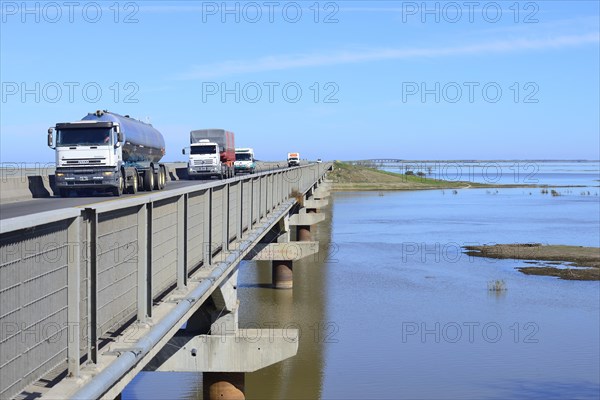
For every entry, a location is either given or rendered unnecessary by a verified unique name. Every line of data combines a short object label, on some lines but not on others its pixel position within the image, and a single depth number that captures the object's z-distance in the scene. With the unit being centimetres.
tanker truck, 2666
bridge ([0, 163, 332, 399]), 555
